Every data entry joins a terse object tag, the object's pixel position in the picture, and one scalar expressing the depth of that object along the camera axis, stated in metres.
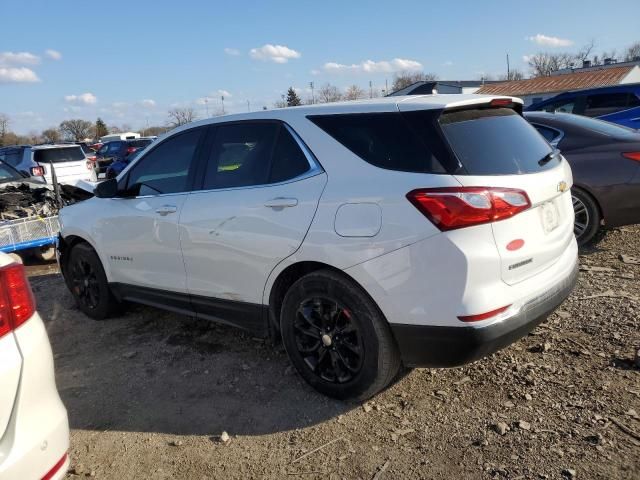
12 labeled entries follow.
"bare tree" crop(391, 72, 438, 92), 83.72
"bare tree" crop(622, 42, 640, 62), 96.75
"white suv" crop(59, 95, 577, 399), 2.71
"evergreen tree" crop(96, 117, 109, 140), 95.62
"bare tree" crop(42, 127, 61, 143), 92.04
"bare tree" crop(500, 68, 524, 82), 97.21
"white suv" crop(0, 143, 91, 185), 13.54
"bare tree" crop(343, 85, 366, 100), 65.36
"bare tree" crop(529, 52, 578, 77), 94.57
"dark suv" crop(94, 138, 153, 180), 24.02
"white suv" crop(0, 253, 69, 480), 2.01
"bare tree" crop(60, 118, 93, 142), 93.81
